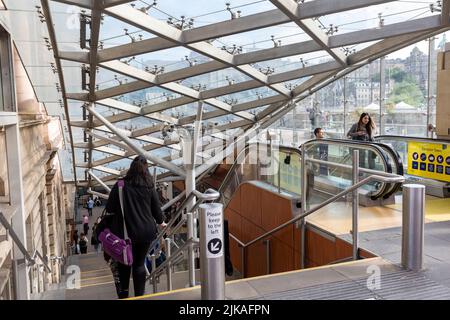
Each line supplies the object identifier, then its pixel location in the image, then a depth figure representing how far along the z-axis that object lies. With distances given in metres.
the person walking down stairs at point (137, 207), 4.40
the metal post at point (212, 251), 3.20
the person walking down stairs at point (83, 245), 20.08
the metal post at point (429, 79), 12.51
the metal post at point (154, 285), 6.43
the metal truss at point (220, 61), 7.92
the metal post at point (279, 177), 8.05
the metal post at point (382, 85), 14.60
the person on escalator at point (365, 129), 8.66
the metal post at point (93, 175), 22.33
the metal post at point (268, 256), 7.78
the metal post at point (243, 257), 8.93
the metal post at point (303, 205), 6.37
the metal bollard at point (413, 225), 3.85
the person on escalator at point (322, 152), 7.11
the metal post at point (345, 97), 16.92
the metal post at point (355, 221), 4.87
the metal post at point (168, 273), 5.94
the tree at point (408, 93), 13.27
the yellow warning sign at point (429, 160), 7.83
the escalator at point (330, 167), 6.21
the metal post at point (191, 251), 4.56
